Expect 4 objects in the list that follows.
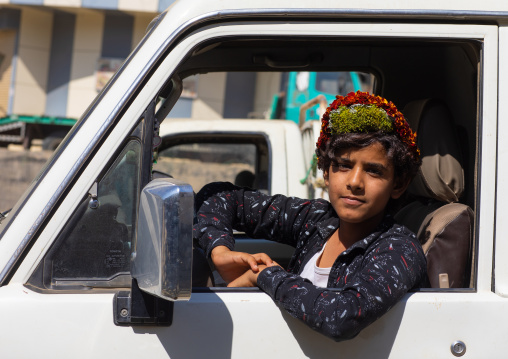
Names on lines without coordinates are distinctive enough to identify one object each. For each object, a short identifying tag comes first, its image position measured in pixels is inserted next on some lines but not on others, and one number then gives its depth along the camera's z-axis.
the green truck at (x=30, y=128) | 18.68
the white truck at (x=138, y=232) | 2.24
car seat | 2.48
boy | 2.26
